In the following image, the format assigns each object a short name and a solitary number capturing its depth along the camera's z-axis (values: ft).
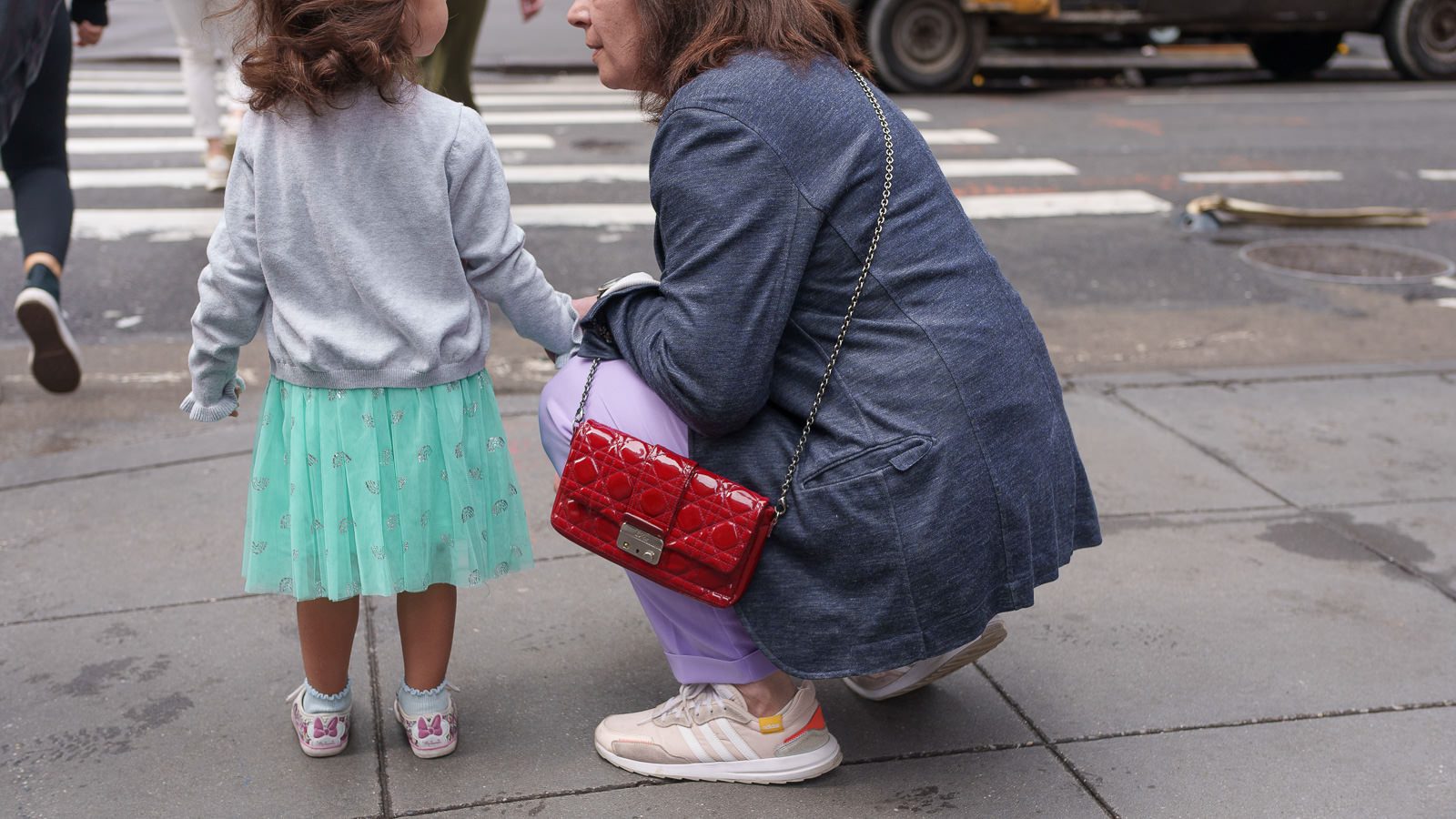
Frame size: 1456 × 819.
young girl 7.43
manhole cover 21.01
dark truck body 37.40
